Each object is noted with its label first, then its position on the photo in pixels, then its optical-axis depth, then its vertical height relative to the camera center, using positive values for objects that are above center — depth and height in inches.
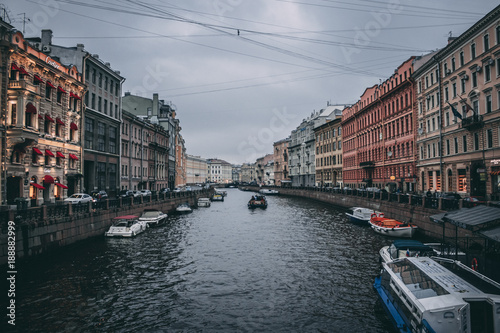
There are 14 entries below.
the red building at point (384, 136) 2079.2 +293.6
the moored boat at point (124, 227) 1128.2 -145.4
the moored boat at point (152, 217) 1461.6 -148.4
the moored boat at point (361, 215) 1440.2 -154.7
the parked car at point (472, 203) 936.3 -72.8
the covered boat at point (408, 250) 636.1 -134.1
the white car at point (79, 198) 1312.3 -55.4
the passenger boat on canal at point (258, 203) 2420.0 -157.5
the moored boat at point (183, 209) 2070.4 -160.8
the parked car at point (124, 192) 1974.5 -55.1
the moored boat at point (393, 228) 1105.4 -163.0
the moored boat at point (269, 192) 4473.4 -155.5
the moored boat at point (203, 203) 2649.4 -164.5
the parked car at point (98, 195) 1595.8 -54.9
